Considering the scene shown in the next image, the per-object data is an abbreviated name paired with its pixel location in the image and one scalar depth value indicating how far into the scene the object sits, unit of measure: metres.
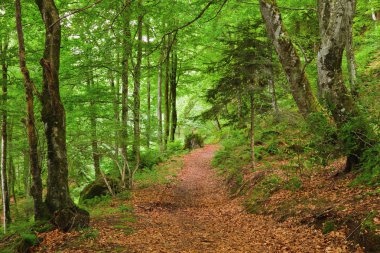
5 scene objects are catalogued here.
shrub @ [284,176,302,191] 8.27
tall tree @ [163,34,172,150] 23.08
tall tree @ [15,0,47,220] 6.46
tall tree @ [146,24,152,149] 12.28
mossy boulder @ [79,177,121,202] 12.50
